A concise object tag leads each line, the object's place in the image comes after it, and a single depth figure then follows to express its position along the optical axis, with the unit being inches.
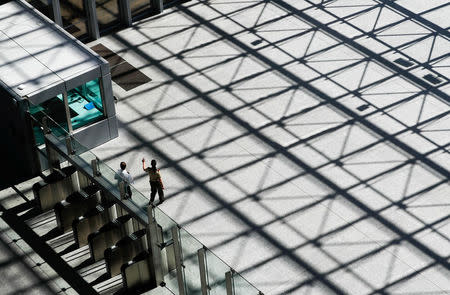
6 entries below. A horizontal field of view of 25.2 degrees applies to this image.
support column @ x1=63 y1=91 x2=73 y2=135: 1013.3
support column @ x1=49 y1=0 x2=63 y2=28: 1182.9
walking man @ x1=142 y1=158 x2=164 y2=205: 949.8
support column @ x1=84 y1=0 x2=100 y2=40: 1218.0
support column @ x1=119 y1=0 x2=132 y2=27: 1256.2
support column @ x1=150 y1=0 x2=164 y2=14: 1288.1
